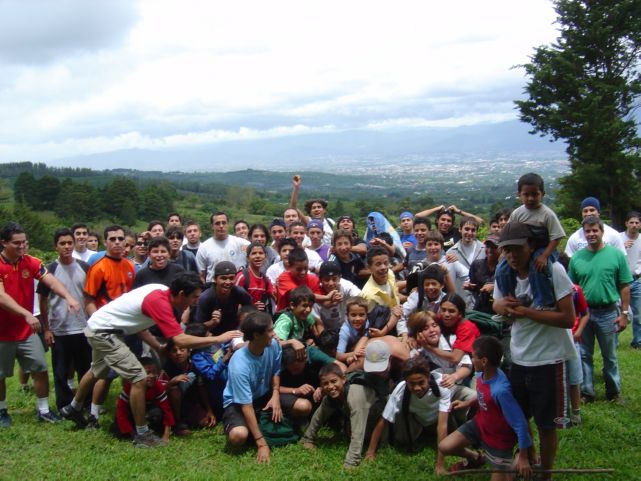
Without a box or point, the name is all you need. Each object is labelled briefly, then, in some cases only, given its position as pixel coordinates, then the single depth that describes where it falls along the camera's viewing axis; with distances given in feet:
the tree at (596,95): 81.46
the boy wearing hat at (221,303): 18.62
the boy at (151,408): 17.33
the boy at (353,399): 15.99
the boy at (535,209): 14.01
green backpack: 16.83
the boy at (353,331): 18.10
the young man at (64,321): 19.60
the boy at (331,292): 19.70
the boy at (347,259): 22.41
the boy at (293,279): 19.74
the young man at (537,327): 11.84
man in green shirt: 18.53
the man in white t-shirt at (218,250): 24.53
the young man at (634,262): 25.36
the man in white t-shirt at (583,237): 21.87
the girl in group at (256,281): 20.58
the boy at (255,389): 16.21
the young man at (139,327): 16.31
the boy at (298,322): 18.15
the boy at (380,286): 19.66
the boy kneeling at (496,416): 12.42
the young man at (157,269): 20.08
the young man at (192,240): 26.84
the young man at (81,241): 25.90
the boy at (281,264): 21.44
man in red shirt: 18.33
